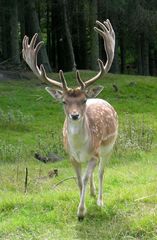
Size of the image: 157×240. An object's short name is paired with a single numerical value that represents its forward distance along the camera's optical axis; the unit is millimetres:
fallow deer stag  6758
